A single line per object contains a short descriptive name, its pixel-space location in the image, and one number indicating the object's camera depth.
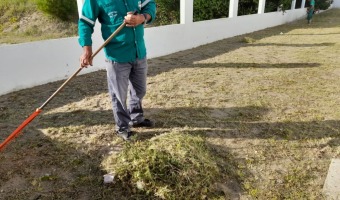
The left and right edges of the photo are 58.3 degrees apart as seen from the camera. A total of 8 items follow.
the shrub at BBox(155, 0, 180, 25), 11.75
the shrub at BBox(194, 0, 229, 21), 11.98
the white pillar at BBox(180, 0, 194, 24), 8.30
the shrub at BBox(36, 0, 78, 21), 8.66
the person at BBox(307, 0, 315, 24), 15.98
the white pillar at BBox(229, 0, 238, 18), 10.90
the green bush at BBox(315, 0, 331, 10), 21.83
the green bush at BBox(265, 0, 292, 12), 15.08
